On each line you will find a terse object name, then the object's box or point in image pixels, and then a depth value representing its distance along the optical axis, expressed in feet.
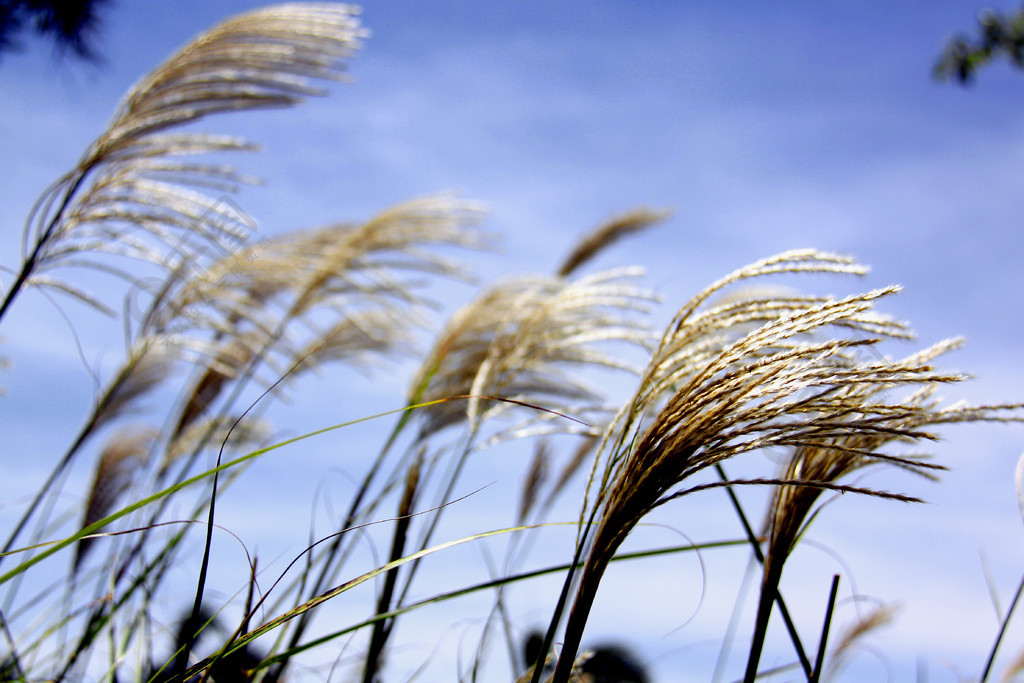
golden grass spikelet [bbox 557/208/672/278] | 11.41
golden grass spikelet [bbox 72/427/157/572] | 12.09
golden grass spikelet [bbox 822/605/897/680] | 10.20
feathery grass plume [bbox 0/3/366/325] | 6.65
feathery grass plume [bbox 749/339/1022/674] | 3.99
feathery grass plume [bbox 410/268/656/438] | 6.47
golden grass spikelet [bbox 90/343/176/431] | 11.58
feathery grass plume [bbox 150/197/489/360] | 8.02
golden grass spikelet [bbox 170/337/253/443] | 10.87
